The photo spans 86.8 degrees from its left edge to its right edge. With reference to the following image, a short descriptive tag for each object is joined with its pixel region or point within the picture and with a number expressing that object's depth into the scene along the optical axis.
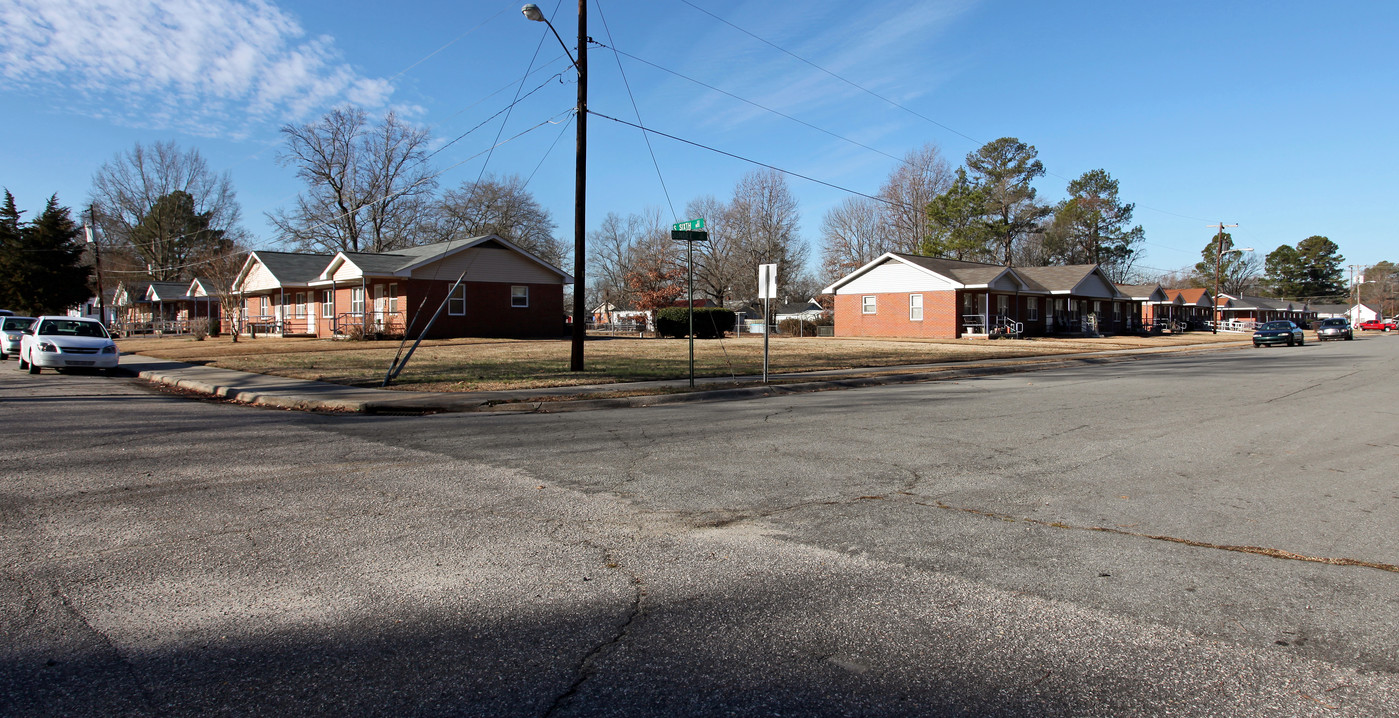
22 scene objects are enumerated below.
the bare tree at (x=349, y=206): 55.59
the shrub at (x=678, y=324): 43.41
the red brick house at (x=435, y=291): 34.56
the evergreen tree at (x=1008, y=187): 67.31
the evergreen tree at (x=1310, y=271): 113.69
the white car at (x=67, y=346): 18.70
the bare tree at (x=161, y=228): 61.94
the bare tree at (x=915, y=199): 64.62
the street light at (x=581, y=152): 16.42
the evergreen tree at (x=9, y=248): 51.66
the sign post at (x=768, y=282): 14.56
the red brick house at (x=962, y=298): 43.12
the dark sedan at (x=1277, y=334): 39.78
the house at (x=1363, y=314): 110.62
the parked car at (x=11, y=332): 24.34
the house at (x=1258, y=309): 85.31
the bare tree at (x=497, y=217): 63.51
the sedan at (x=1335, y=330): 52.34
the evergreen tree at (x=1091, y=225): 76.69
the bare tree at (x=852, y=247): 68.69
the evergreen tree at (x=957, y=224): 60.34
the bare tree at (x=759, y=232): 66.62
